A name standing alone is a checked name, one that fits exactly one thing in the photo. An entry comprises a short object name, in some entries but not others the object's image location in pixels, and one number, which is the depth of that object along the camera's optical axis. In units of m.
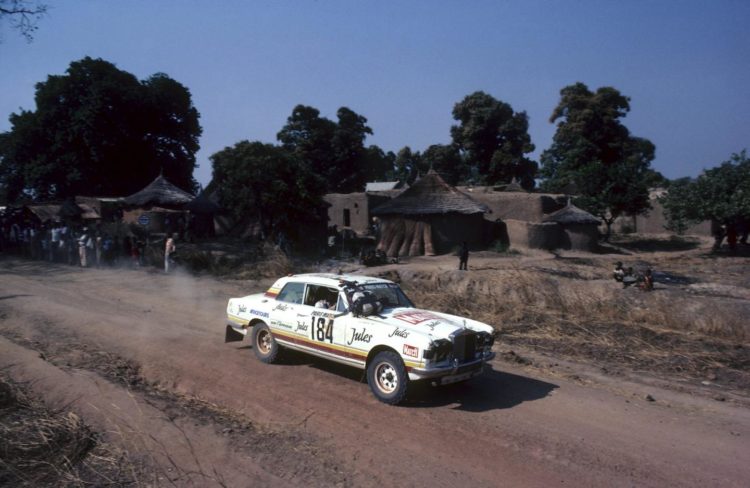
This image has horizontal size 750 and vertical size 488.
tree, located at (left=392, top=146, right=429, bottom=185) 80.81
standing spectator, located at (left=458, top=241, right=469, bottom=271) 23.28
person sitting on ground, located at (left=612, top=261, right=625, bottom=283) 17.91
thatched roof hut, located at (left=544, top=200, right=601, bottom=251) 34.44
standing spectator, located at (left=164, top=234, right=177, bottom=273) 20.88
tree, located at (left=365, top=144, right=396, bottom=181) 66.06
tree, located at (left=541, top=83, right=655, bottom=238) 53.75
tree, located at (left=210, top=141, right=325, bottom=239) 25.89
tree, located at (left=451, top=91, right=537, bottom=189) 57.41
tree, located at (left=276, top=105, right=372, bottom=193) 62.12
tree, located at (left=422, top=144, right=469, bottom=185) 62.47
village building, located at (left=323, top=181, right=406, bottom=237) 43.78
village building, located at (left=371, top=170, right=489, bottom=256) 31.14
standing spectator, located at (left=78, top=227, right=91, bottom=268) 22.72
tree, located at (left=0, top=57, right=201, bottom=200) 47.25
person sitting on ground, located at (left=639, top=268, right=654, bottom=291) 16.41
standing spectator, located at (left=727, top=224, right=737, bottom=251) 30.35
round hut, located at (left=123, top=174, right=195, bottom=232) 31.41
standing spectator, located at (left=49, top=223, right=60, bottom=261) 24.36
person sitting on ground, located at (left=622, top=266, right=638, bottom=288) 17.11
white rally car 7.34
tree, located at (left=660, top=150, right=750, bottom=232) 28.31
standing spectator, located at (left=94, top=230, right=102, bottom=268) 22.92
